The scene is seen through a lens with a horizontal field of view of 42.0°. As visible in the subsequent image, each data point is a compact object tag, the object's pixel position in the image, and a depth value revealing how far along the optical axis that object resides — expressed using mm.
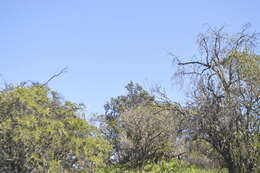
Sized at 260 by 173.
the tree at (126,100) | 35000
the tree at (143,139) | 17156
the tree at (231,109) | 8789
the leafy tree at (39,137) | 6773
